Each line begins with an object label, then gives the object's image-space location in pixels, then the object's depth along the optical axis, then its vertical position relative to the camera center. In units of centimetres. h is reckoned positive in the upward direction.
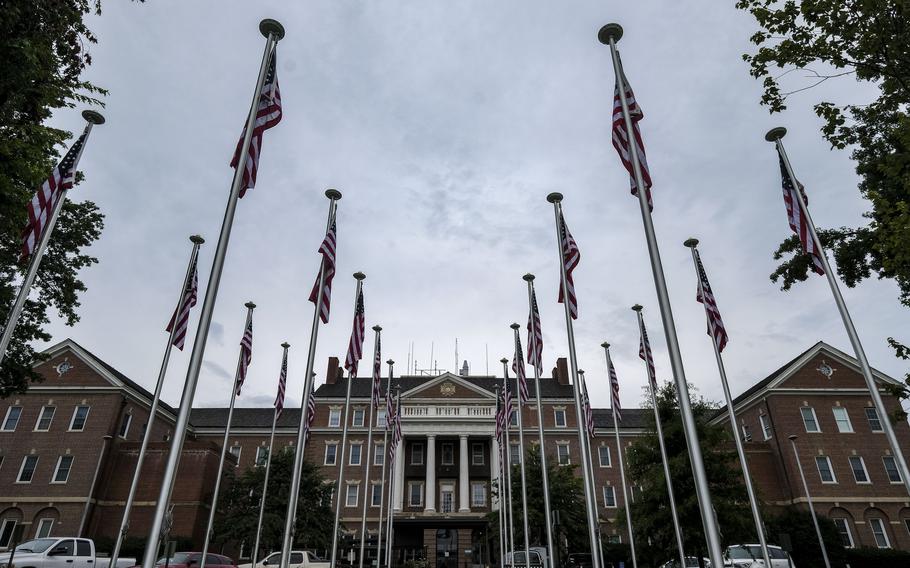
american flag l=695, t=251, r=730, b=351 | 1559 +620
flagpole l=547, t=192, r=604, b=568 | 1128 +333
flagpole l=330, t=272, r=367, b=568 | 1595 +355
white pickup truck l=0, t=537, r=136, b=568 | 1797 +9
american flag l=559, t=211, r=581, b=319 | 1388 +678
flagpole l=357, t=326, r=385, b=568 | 2178 +758
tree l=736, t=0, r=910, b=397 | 1167 +990
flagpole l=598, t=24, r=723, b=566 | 653 +268
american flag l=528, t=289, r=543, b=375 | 1747 +618
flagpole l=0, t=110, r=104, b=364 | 1157 +548
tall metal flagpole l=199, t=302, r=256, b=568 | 2042 +608
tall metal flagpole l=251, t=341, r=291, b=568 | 2336 +759
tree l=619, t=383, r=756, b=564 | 2292 +227
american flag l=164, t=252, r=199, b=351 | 1608 +652
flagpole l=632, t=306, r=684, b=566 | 1823 +333
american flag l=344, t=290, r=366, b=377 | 1691 +590
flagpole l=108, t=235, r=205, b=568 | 1462 +460
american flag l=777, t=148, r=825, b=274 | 1309 +726
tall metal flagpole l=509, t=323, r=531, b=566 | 1990 +674
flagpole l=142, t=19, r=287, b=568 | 646 +280
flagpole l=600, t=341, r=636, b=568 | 2181 +655
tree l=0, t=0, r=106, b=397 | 1221 +1017
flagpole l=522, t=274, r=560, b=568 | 1381 +335
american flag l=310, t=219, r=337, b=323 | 1352 +642
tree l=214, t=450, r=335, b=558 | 3372 +268
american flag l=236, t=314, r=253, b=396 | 2030 +684
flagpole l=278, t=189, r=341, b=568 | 1092 +260
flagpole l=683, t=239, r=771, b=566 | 1398 +302
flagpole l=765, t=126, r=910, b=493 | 1181 +458
